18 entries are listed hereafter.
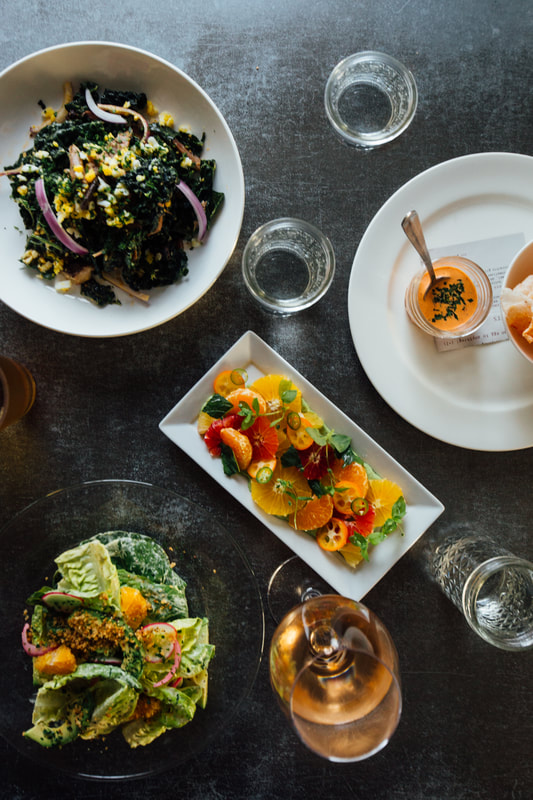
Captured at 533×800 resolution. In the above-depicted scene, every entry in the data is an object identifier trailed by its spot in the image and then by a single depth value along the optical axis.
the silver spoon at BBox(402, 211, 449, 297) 0.93
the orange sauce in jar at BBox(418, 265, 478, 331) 0.97
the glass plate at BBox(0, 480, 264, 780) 0.96
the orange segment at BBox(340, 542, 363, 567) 0.97
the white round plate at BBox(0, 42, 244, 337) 0.93
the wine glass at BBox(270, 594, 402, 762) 0.89
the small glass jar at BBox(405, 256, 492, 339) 0.96
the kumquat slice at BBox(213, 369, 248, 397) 0.98
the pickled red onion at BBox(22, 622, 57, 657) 0.93
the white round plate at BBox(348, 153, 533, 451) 0.97
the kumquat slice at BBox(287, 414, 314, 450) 0.97
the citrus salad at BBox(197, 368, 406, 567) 0.96
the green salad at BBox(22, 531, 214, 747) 0.92
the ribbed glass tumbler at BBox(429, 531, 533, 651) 0.96
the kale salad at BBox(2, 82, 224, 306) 0.91
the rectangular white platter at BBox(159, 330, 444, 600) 0.97
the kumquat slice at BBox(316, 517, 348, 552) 0.97
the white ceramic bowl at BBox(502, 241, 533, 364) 0.92
